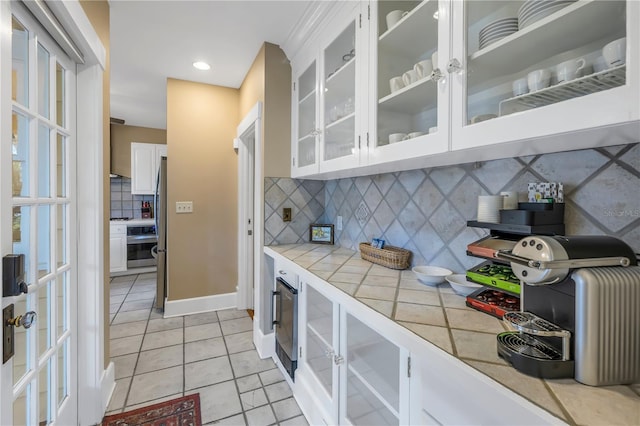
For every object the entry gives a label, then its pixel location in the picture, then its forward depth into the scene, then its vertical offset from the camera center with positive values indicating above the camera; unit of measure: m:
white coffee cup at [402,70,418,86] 1.20 +0.58
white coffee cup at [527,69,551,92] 0.79 +0.38
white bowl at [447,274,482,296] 1.11 -0.30
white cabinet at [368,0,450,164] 1.03 +0.56
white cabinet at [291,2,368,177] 1.48 +0.73
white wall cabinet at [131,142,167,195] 4.80 +0.74
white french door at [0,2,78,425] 0.94 -0.03
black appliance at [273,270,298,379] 1.82 -0.75
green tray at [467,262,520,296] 0.92 -0.24
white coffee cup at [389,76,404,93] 1.28 +0.58
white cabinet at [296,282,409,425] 1.01 -0.68
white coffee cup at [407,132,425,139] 1.17 +0.32
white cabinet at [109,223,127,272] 4.45 -0.60
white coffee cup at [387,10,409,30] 1.26 +0.88
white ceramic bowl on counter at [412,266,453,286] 1.25 -0.29
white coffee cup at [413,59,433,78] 1.13 +0.58
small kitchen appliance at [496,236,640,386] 0.55 -0.21
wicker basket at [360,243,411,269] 1.53 -0.26
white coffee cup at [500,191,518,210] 1.05 +0.04
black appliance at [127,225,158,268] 4.66 -0.60
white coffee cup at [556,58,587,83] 0.72 +0.37
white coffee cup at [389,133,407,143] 1.25 +0.33
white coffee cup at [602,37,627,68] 0.63 +0.37
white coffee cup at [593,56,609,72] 0.67 +0.36
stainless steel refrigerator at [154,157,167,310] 3.08 -0.25
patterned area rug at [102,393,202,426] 1.61 -1.21
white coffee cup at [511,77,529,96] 0.84 +0.38
